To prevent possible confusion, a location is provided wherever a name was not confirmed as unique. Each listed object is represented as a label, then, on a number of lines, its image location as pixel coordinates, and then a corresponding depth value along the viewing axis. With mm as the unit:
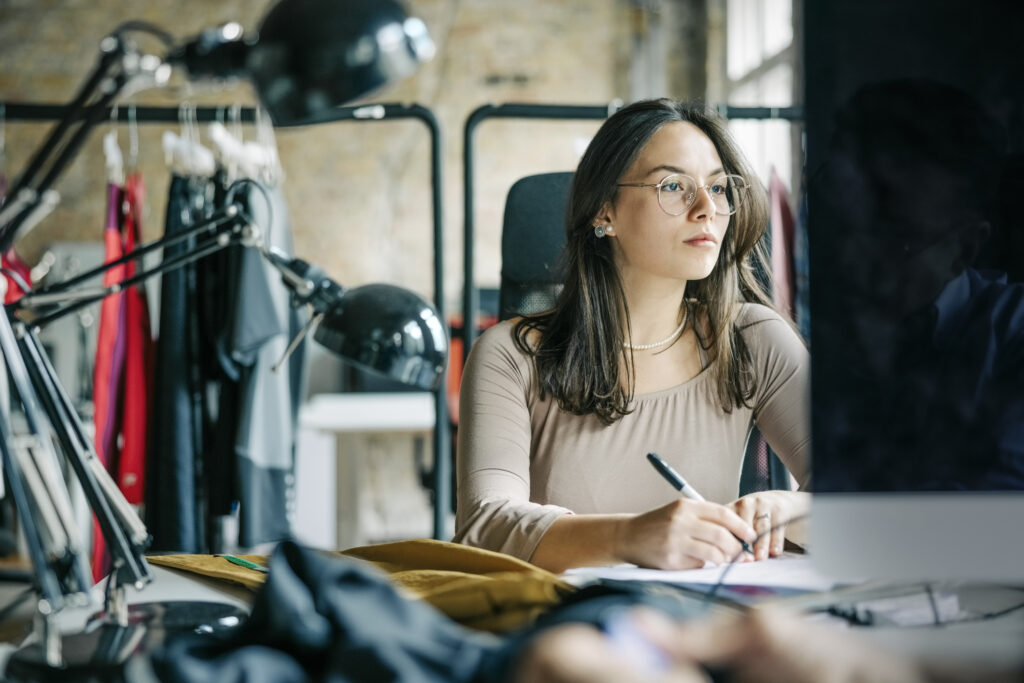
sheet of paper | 785
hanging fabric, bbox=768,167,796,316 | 2393
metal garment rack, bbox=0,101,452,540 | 1986
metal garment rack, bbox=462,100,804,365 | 1970
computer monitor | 578
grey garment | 2111
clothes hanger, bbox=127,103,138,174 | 2020
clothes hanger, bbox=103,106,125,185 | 2525
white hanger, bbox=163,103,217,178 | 2521
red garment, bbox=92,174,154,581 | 2303
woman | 1277
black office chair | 1516
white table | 3281
